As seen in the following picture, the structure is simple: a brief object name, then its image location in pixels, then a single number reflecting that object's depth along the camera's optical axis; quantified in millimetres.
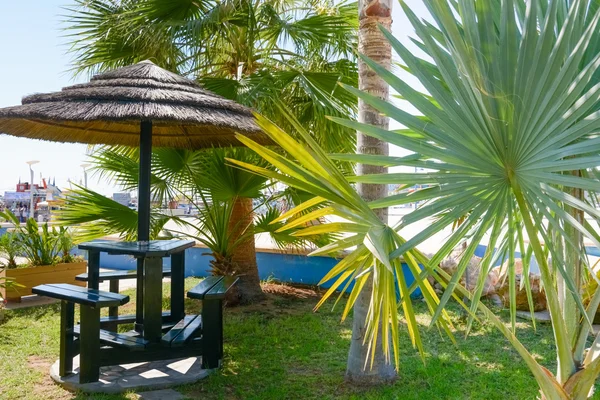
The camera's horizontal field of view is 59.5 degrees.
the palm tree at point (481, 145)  1701
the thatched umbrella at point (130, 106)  4098
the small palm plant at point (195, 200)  6145
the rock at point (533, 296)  6469
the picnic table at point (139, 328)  3920
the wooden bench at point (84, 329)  3836
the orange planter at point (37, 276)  7387
